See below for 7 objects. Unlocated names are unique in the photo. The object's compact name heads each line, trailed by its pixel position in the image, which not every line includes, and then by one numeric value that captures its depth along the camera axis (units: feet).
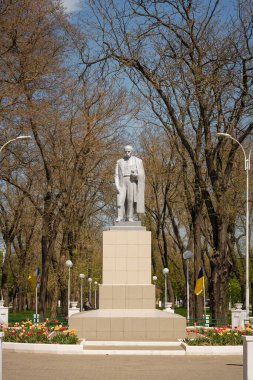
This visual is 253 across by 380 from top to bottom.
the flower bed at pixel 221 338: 76.52
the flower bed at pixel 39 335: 76.79
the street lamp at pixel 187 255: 135.03
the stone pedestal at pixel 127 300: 87.10
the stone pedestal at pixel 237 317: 110.22
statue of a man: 97.14
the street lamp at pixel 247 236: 112.78
